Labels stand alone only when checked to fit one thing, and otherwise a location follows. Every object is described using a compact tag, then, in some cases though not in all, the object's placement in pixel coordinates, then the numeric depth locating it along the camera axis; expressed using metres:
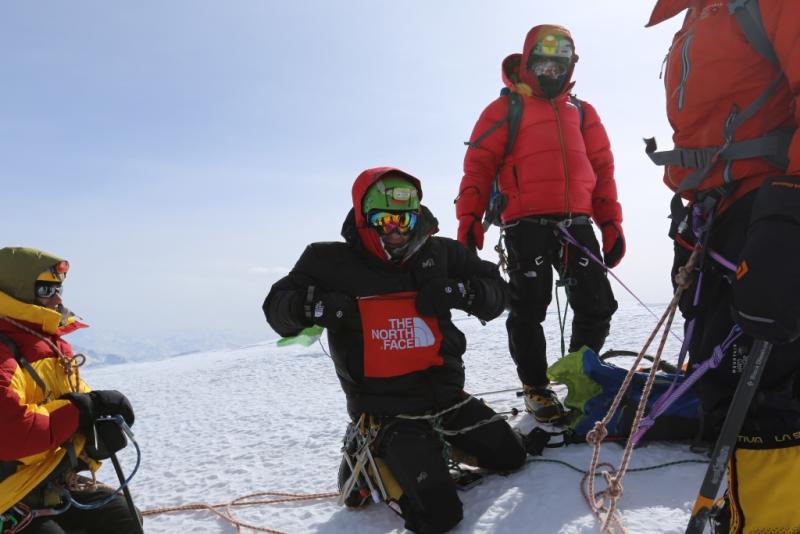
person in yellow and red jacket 2.12
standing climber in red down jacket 3.61
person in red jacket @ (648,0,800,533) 1.43
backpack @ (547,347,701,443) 2.96
